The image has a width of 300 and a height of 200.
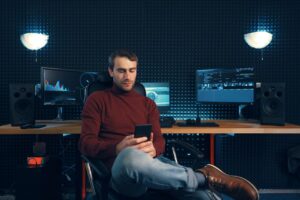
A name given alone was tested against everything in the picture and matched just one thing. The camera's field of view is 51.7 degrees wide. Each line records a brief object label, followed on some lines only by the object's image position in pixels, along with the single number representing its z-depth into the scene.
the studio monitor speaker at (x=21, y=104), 2.73
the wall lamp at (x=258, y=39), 3.16
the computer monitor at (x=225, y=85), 3.00
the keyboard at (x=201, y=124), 2.84
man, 1.56
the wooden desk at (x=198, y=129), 2.56
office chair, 1.57
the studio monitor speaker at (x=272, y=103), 2.84
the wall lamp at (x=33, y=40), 3.16
